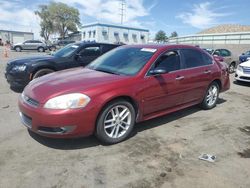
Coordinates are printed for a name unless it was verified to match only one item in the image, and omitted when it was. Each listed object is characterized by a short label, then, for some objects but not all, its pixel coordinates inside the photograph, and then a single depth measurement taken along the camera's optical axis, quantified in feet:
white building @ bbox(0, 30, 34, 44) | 166.28
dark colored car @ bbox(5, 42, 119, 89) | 17.94
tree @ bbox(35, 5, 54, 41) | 178.47
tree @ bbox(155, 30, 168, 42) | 200.57
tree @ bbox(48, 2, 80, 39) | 175.78
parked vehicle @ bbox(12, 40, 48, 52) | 82.21
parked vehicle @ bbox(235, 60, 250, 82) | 24.77
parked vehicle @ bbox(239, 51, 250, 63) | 40.16
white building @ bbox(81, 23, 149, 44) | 141.77
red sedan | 8.82
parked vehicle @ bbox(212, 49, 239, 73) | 34.90
